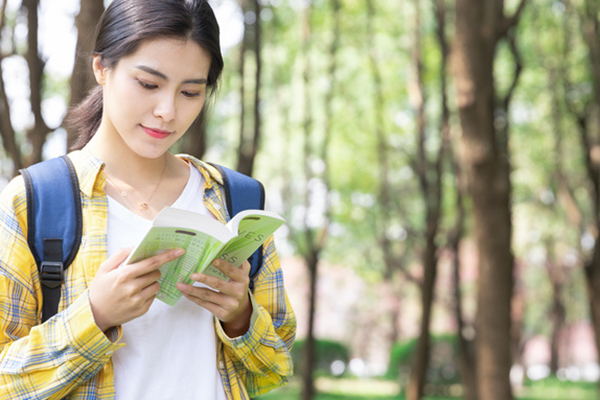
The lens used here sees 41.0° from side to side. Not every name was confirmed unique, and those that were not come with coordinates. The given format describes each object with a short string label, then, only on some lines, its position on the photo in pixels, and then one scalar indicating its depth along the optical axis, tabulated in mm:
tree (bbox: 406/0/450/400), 12398
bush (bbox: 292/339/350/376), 22406
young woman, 1806
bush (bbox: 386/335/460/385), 18656
